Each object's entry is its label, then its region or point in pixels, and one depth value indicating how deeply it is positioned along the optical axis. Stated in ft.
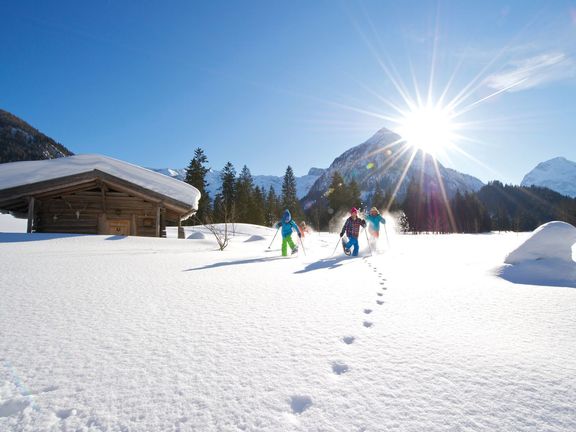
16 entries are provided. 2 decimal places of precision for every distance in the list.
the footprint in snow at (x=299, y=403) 4.03
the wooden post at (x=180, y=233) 50.55
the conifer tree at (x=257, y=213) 137.59
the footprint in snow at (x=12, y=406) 3.79
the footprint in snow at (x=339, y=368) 5.06
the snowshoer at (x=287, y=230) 28.59
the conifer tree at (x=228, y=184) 147.61
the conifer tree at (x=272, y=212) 160.09
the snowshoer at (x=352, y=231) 29.30
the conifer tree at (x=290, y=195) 166.75
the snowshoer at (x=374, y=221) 34.96
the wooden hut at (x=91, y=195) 36.58
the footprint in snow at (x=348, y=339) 6.41
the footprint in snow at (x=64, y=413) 3.71
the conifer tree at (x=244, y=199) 135.85
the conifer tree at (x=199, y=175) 122.21
